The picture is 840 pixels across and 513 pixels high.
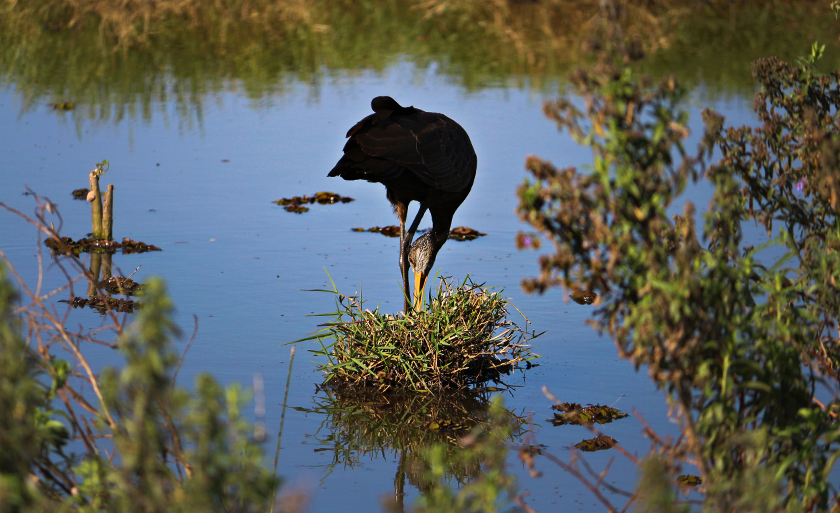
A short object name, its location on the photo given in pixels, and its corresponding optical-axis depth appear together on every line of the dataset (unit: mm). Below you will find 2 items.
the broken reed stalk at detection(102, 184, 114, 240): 14727
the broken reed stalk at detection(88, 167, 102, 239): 14709
